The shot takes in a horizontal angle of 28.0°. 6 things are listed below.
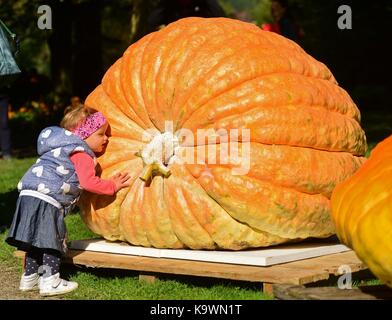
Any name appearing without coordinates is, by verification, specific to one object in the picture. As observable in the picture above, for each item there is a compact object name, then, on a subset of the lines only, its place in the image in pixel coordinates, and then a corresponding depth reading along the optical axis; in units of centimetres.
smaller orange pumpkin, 329
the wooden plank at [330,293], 353
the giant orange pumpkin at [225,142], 429
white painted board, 420
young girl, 441
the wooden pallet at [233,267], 394
